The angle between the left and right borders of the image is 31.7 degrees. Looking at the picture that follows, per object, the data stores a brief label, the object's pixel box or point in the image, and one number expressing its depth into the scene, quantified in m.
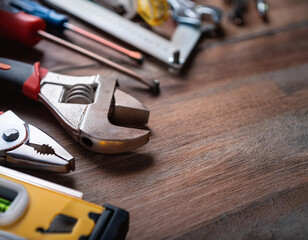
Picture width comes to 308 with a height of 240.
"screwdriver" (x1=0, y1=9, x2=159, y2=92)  0.35
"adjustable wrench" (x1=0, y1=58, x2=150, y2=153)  0.30
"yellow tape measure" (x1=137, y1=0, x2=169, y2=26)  0.38
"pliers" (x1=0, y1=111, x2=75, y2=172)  0.29
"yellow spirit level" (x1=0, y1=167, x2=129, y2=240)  0.25
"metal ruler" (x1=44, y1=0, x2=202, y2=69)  0.37
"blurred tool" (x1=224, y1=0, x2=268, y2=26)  0.41
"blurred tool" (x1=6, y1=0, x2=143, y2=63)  0.37
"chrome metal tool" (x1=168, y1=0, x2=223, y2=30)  0.39
